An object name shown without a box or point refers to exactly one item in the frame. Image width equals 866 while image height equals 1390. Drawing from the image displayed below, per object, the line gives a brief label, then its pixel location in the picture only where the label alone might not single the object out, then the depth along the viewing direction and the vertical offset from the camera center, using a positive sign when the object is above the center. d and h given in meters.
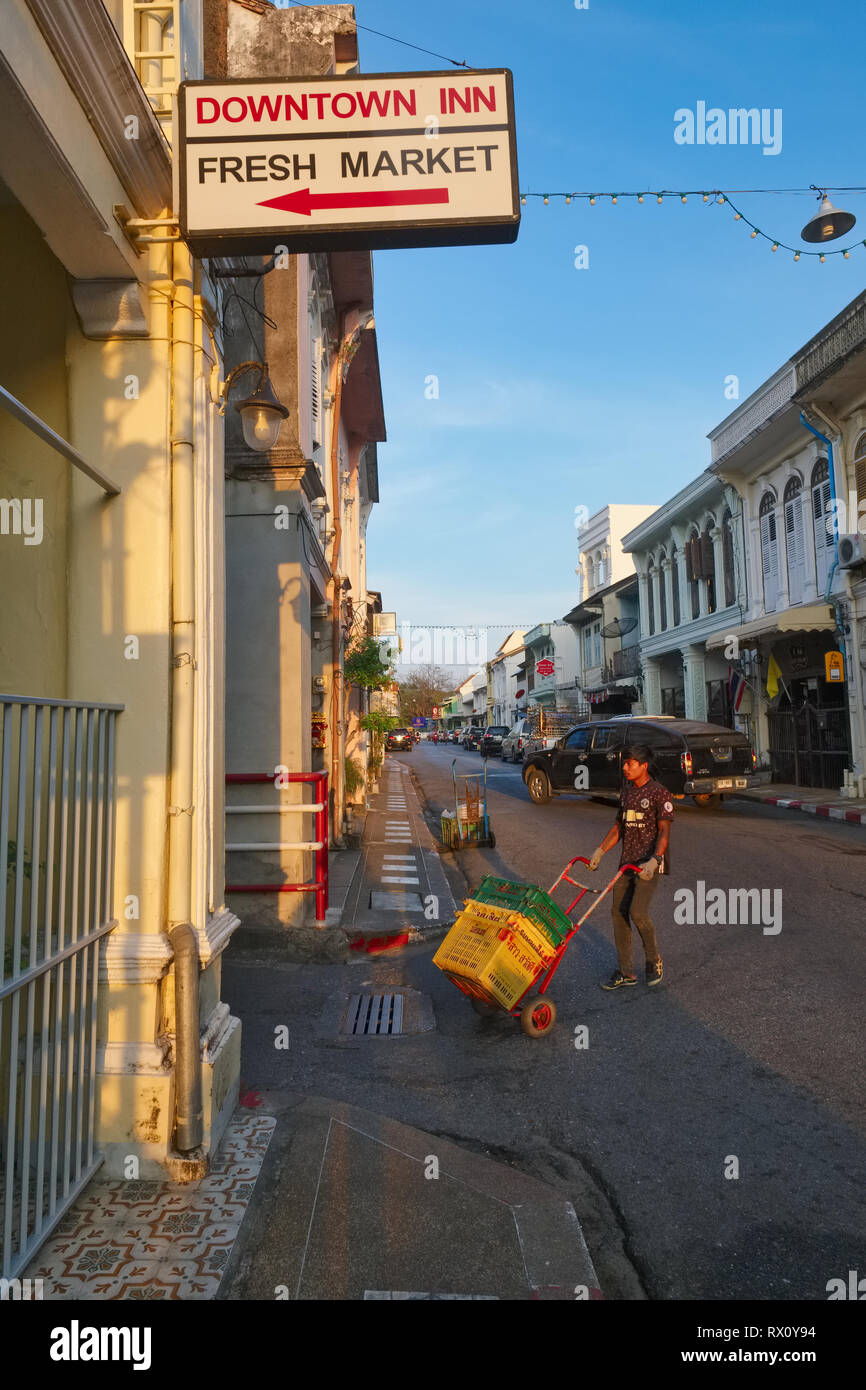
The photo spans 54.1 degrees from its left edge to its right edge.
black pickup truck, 14.27 -0.58
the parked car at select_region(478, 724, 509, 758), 43.06 -0.48
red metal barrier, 7.33 -1.00
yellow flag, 20.17 +1.14
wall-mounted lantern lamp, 5.38 +2.04
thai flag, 21.73 +1.04
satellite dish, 36.49 +4.43
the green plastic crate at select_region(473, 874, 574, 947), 5.14 -1.08
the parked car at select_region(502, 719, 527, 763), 36.03 -0.62
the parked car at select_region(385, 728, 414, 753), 49.53 -0.58
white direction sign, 3.69 +2.51
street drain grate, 5.52 -1.93
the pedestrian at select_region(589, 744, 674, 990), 5.91 -0.85
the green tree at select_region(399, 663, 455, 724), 69.81 +4.04
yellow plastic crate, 5.00 -1.35
